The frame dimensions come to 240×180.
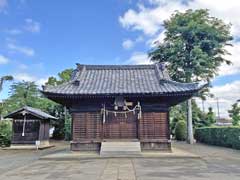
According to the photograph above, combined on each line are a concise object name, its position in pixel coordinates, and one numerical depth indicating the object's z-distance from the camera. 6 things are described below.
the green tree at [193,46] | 15.52
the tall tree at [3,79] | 19.07
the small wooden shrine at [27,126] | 14.20
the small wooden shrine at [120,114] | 9.61
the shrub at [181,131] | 19.62
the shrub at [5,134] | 14.86
